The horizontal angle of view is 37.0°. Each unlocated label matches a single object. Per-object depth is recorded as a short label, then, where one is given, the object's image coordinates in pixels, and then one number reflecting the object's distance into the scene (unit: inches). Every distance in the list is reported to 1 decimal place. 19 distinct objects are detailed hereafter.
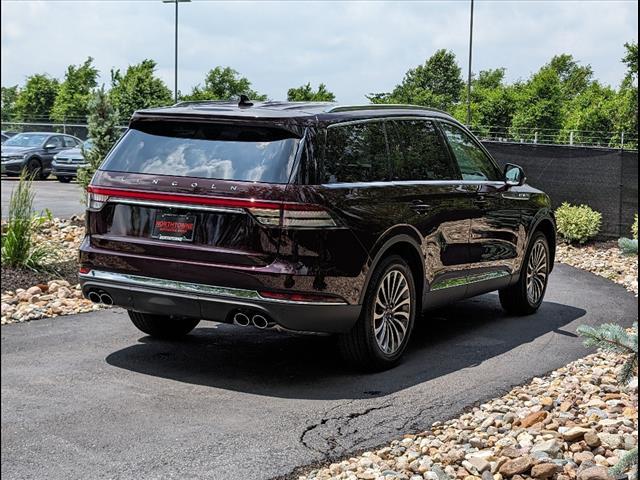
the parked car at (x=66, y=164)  1114.1
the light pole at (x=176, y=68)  1501.5
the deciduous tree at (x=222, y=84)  2166.6
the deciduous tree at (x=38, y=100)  2036.2
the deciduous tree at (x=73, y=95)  1915.6
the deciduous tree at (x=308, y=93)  1907.0
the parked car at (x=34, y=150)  1141.1
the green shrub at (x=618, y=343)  134.3
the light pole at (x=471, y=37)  1791.2
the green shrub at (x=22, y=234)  386.6
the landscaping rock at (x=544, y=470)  174.4
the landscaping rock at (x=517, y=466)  178.4
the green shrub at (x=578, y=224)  615.8
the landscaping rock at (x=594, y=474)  170.9
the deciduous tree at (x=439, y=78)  3365.4
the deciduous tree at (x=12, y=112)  1788.4
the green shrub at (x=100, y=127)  617.9
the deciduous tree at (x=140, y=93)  1695.4
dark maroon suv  232.8
